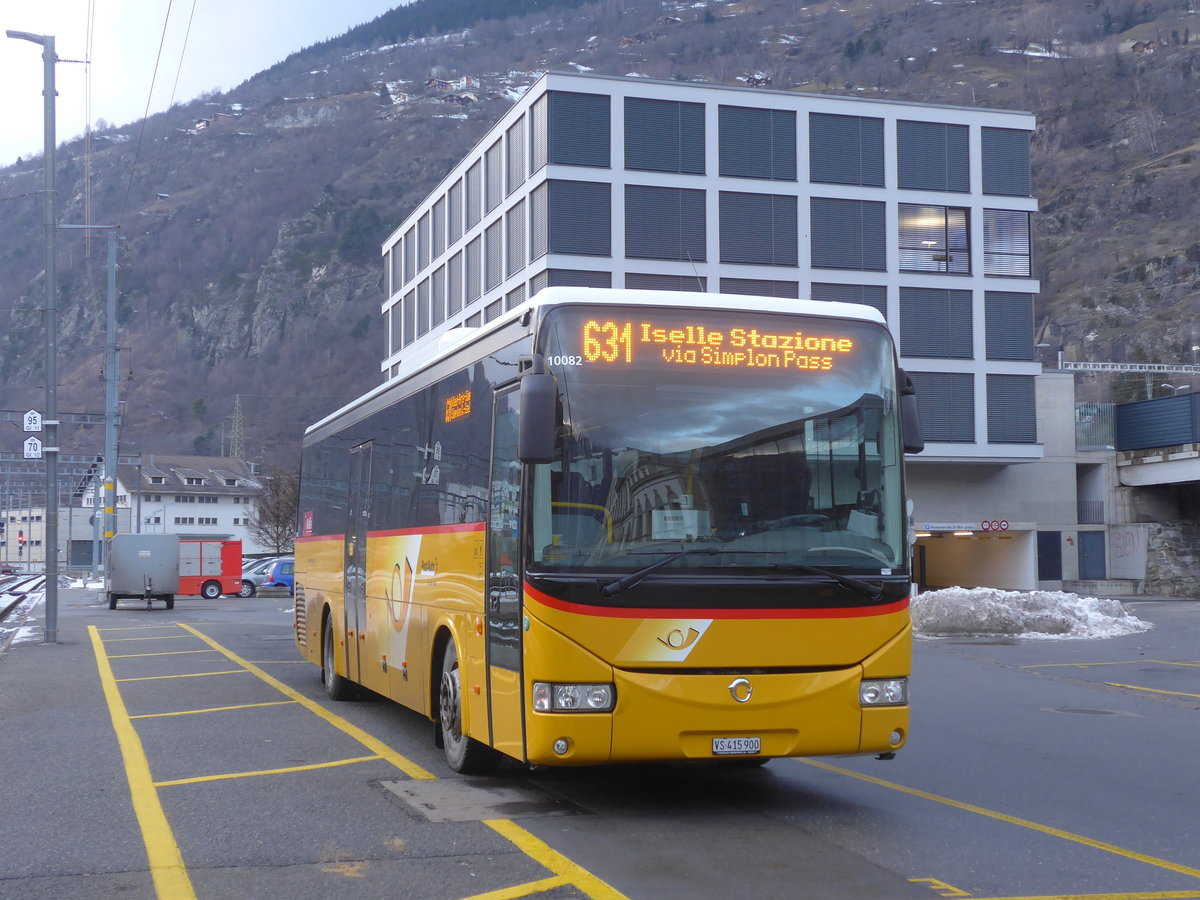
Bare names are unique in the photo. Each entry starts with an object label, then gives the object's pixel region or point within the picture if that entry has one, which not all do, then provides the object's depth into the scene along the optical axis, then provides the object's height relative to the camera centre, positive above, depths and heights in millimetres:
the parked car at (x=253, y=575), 52625 -1859
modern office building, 47875 +10525
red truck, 50031 -1507
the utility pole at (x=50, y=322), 23469 +3562
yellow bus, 7688 -44
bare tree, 81750 +1026
